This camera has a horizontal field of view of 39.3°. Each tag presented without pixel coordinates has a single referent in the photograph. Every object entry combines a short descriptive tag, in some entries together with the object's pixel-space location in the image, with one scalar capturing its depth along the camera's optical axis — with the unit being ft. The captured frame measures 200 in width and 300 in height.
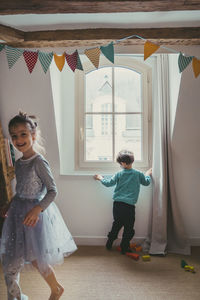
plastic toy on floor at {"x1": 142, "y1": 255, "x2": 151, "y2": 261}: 8.48
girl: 5.39
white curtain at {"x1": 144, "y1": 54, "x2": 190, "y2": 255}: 9.22
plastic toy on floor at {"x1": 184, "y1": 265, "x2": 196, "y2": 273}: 7.60
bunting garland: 7.28
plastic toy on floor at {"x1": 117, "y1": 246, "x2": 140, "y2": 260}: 8.52
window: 10.39
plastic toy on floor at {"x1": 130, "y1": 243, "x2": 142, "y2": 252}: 9.25
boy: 9.16
